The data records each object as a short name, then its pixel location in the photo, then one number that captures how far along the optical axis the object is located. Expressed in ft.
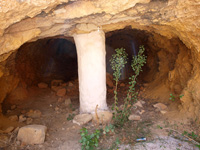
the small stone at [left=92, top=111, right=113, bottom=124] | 12.07
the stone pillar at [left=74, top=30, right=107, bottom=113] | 12.34
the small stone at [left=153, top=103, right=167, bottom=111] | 14.01
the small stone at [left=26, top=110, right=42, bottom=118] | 14.10
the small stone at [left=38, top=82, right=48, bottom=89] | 20.15
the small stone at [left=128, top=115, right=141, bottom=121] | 12.21
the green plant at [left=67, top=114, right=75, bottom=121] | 13.12
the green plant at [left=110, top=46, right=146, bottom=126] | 10.64
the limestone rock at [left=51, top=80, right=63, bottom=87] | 20.92
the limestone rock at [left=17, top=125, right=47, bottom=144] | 9.98
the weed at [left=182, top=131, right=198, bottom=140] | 9.95
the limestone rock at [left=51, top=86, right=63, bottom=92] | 19.39
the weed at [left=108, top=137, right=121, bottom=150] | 9.12
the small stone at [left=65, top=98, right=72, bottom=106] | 15.98
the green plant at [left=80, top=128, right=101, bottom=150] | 8.96
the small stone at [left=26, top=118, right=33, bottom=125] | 12.89
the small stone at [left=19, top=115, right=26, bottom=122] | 13.22
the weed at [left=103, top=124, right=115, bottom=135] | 9.50
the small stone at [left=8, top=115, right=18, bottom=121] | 13.20
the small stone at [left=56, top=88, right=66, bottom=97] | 18.26
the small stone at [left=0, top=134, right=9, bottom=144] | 9.97
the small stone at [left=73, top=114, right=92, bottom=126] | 12.01
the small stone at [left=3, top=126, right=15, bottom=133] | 11.32
